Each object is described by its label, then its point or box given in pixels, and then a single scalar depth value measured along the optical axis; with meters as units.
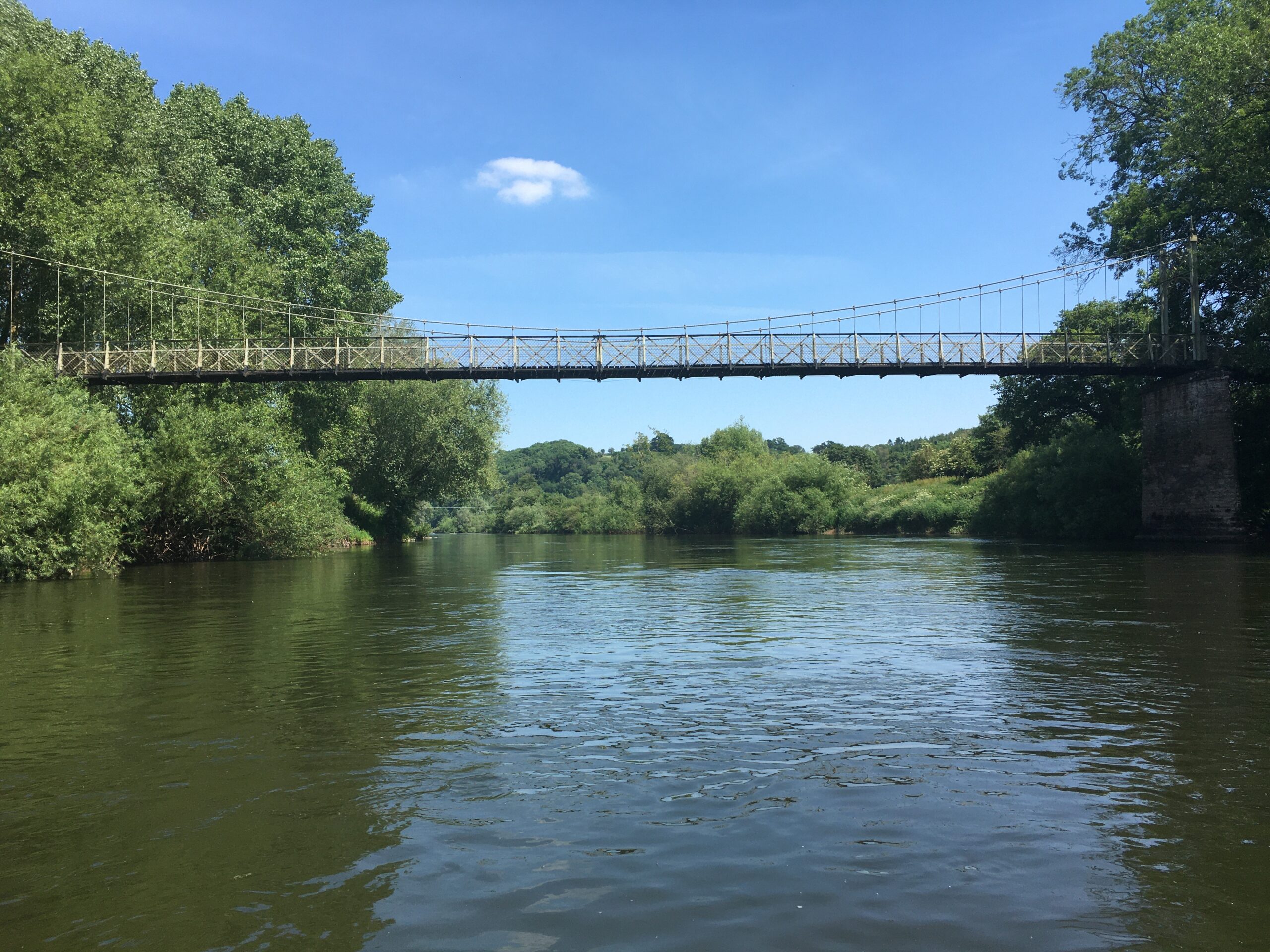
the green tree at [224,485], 31.16
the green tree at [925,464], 89.12
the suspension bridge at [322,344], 32.34
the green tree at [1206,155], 31.78
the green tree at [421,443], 59.03
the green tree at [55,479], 22.73
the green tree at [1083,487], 44.50
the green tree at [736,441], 101.56
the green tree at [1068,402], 47.00
